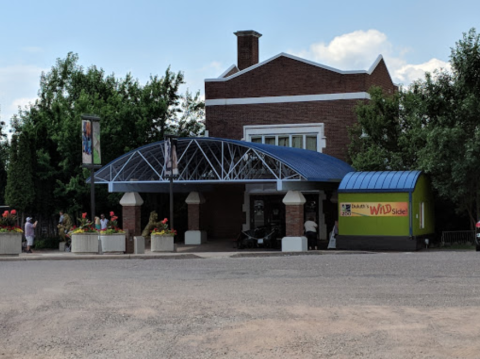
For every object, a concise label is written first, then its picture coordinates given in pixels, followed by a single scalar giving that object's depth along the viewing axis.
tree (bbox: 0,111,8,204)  64.81
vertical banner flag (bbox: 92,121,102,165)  30.81
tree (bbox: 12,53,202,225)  41.84
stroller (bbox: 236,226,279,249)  36.09
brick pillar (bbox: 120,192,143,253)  36.75
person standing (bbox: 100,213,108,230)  37.02
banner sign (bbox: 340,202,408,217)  32.56
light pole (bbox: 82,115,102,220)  30.42
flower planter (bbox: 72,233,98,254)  29.94
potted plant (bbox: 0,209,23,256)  29.41
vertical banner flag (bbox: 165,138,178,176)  32.94
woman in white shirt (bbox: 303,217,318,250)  34.41
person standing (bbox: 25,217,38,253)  35.16
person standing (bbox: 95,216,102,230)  36.50
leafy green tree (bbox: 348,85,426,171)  37.78
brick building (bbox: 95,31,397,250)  37.03
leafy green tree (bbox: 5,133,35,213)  41.53
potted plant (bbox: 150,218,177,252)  32.09
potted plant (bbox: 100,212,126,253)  30.38
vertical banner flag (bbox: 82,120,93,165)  30.58
